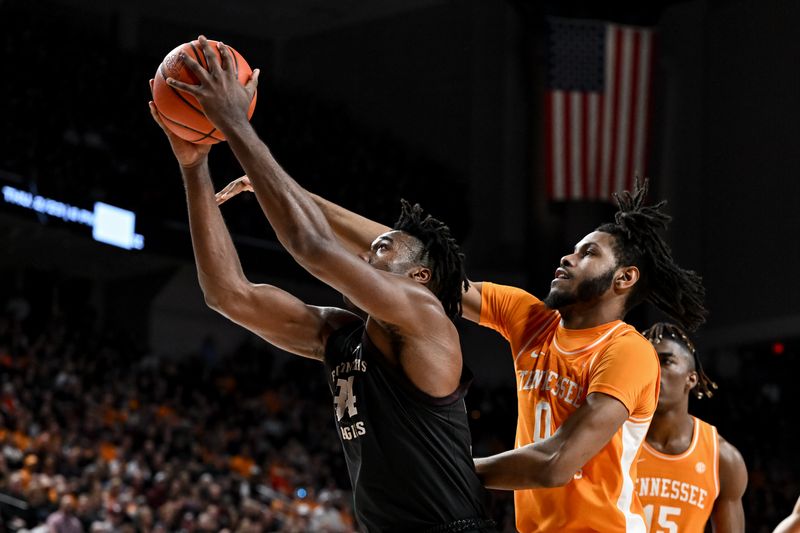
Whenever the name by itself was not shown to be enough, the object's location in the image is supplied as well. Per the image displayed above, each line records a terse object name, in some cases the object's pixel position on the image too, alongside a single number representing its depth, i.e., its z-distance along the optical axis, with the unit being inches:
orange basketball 143.0
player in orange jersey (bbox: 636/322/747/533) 211.0
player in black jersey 135.3
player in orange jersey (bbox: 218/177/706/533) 152.0
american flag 730.2
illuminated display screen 663.1
